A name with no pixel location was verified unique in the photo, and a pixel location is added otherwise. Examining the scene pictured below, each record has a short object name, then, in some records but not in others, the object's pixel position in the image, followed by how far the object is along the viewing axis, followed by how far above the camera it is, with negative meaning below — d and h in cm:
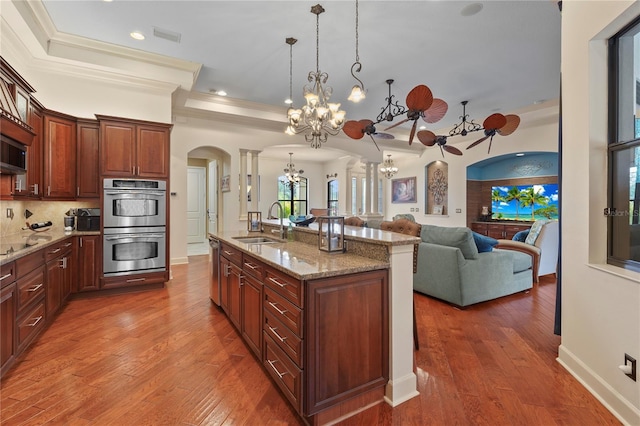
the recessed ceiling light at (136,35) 364 +222
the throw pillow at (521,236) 517 -42
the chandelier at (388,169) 904 +133
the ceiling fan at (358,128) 393 +114
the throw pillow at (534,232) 465 -31
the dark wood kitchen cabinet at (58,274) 293 -69
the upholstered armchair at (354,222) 405 -13
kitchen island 164 -69
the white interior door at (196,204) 870 +24
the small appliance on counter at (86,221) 394 -13
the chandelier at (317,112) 335 +124
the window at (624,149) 181 +41
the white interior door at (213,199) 771 +37
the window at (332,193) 1209 +81
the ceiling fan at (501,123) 379 +117
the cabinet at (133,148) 392 +89
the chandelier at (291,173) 1023 +146
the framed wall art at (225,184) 657 +65
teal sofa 350 -71
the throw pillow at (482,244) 379 -40
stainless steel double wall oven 390 -19
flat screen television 732 +29
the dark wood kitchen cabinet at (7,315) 202 -74
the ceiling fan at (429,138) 443 +114
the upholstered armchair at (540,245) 461 -52
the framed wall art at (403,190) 1015 +80
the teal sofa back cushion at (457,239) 349 -32
